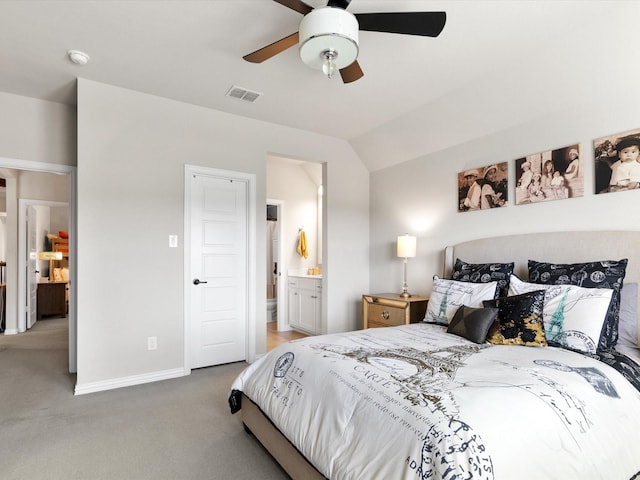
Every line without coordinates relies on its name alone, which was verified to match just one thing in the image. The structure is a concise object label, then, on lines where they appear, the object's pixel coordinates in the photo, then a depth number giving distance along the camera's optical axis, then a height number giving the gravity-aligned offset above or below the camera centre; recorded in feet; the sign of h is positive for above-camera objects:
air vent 10.59 +4.60
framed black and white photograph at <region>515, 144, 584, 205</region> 8.83 +1.76
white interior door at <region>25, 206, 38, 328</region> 18.49 -1.39
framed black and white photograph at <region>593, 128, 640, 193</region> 7.82 +1.83
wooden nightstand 11.64 -2.30
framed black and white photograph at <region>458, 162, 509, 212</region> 10.49 +1.71
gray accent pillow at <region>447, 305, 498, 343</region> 7.44 -1.74
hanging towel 18.65 -0.10
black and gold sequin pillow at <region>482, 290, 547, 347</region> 7.05 -1.64
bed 3.91 -2.03
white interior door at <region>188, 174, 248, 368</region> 11.89 -0.92
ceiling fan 5.85 +3.66
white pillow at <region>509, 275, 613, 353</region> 6.71 -1.44
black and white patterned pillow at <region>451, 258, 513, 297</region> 9.05 -0.84
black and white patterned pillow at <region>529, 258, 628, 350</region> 7.00 -0.77
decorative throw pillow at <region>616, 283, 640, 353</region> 7.27 -1.55
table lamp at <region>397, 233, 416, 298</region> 12.61 -0.15
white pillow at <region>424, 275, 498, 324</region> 8.88 -1.41
